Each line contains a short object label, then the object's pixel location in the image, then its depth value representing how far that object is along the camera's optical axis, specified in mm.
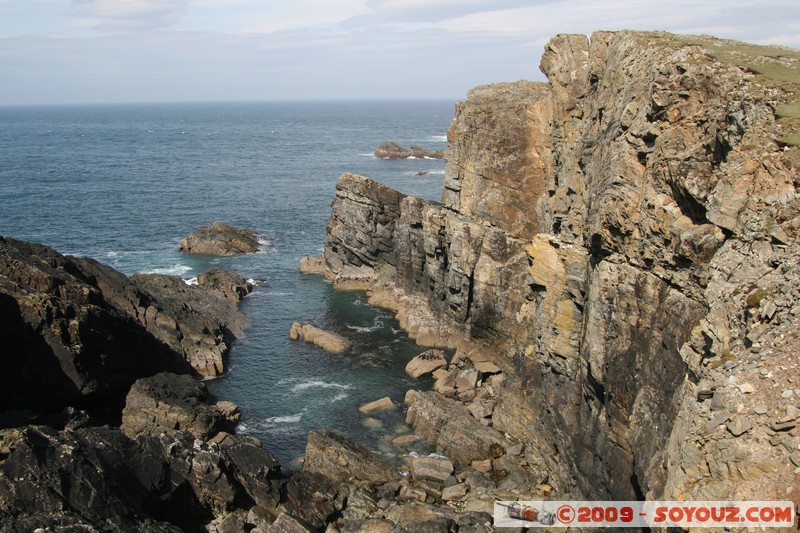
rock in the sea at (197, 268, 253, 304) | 73875
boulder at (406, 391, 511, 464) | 43031
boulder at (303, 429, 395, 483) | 40125
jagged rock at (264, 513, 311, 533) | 34250
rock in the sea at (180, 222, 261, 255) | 91125
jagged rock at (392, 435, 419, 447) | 45062
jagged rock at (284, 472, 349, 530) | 36531
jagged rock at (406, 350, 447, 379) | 55500
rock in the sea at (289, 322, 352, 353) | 61094
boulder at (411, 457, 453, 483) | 40219
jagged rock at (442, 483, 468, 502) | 38219
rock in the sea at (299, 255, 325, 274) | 83875
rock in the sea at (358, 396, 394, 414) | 49750
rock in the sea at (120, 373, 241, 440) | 44250
